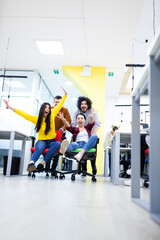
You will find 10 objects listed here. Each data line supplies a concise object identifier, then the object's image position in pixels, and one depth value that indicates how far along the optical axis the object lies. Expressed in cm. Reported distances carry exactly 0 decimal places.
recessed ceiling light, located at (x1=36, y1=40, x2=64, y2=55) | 504
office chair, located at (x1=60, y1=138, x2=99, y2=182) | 304
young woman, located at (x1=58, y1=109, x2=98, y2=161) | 304
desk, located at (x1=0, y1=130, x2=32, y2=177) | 338
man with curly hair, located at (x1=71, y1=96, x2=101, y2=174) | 360
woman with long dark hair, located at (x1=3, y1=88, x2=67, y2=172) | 325
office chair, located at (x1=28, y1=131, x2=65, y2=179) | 338
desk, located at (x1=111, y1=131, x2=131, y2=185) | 267
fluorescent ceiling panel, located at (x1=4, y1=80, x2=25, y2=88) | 675
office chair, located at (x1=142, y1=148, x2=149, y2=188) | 252
